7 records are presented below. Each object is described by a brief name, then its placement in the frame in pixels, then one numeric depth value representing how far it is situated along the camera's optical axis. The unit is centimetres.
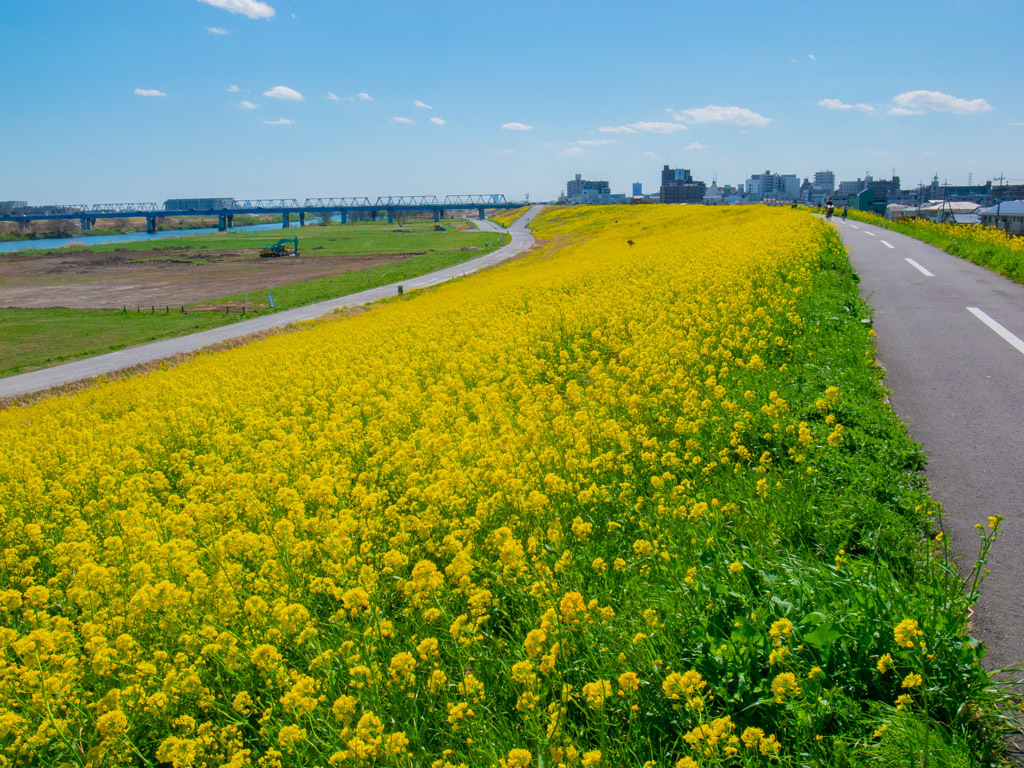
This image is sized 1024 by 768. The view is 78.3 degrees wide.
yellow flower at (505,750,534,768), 285
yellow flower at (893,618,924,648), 290
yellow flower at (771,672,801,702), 290
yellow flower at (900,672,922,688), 276
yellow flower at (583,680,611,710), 310
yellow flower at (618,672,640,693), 313
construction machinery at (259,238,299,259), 8200
